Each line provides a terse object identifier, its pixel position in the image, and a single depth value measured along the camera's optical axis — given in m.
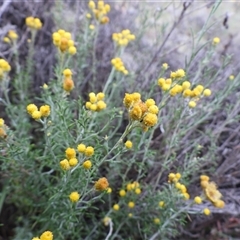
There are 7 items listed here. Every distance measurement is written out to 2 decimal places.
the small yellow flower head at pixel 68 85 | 0.28
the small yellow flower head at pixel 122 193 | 0.32
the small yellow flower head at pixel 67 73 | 0.29
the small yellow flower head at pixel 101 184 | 0.25
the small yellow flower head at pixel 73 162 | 0.24
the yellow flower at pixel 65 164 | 0.24
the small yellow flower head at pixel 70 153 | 0.24
